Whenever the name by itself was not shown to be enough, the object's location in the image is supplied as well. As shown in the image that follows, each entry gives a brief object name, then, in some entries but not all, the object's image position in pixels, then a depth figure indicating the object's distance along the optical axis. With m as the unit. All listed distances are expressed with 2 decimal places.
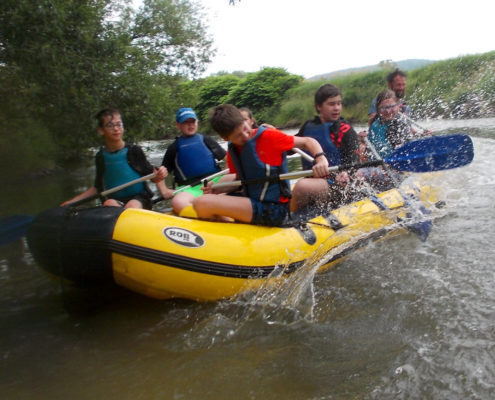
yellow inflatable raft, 2.68
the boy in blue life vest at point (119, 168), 3.46
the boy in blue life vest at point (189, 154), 4.18
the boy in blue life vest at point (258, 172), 2.92
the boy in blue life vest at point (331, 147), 3.60
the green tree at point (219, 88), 28.42
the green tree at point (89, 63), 5.39
